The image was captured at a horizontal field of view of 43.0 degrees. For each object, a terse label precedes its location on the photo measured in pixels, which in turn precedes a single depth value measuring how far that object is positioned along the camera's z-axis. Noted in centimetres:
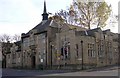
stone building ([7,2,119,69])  3217
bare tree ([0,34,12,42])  5776
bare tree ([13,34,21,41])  6132
